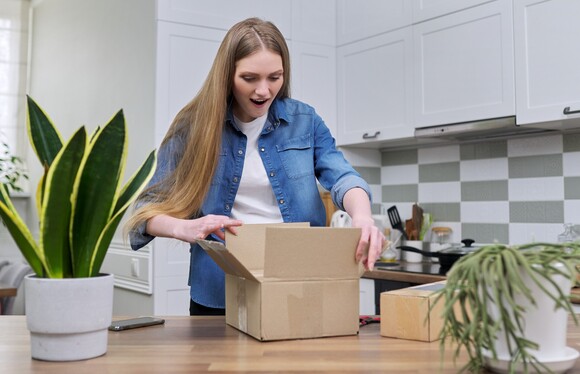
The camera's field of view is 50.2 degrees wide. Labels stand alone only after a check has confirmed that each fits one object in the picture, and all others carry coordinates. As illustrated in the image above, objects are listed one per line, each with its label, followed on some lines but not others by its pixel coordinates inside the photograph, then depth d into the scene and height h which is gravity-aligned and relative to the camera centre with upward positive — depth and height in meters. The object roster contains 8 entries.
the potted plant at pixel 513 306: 0.81 -0.11
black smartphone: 1.25 -0.21
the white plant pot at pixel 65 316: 0.98 -0.15
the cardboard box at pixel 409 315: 1.13 -0.17
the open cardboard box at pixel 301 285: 1.13 -0.12
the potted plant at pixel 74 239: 0.97 -0.03
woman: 1.48 +0.16
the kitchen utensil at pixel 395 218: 3.34 +0.02
